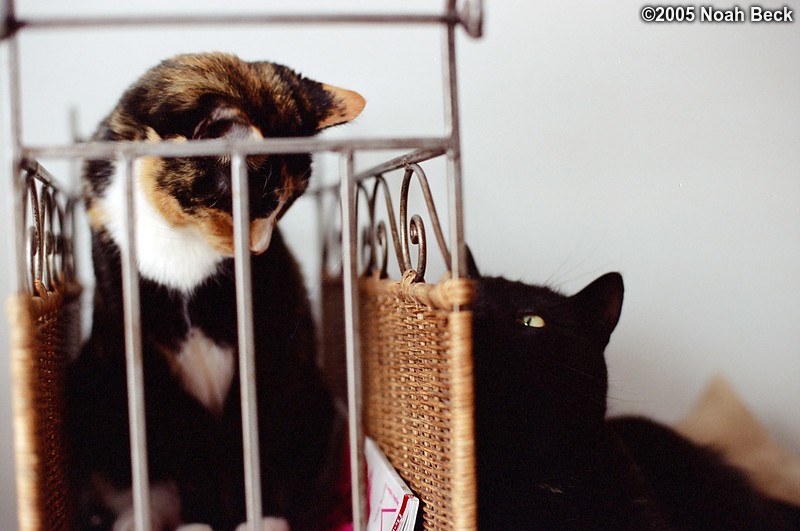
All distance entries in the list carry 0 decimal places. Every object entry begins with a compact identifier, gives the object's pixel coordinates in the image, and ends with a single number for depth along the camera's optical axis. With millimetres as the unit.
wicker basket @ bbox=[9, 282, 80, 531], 552
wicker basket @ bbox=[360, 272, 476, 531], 587
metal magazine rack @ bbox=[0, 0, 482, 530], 552
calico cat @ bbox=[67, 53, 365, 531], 779
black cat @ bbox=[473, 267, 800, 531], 747
